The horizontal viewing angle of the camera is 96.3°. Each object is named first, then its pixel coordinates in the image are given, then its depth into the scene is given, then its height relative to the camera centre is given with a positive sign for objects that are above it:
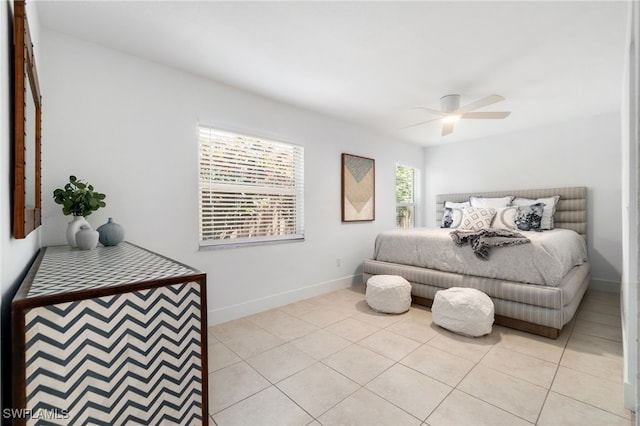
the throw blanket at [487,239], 2.75 -0.27
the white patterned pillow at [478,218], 3.75 -0.08
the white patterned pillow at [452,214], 4.27 -0.03
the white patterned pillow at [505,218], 3.76 -0.08
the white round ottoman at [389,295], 2.99 -0.87
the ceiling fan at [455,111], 3.06 +1.09
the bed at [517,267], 2.47 -0.57
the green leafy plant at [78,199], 1.90 +0.09
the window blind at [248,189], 2.81 +0.25
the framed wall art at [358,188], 4.09 +0.36
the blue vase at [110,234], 1.91 -0.15
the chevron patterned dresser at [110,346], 0.71 -0.39
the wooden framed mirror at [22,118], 0.98 +0.35
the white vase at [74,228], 1.85 -0.10
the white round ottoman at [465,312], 2.42 -0.86
